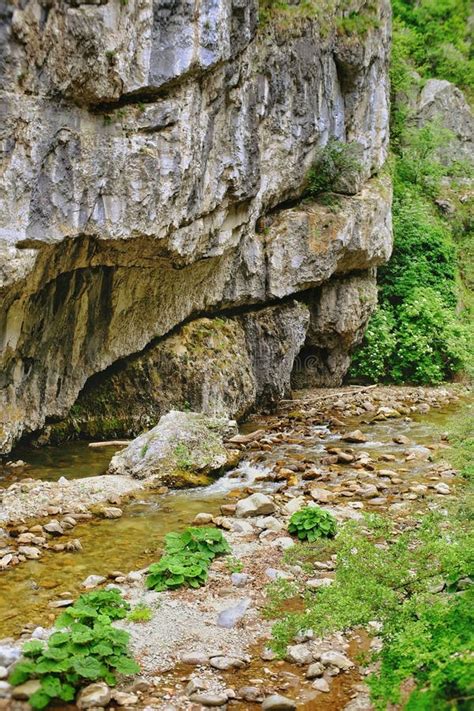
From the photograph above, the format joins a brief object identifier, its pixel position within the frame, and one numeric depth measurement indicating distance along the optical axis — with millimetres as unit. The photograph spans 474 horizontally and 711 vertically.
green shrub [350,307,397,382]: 18219
